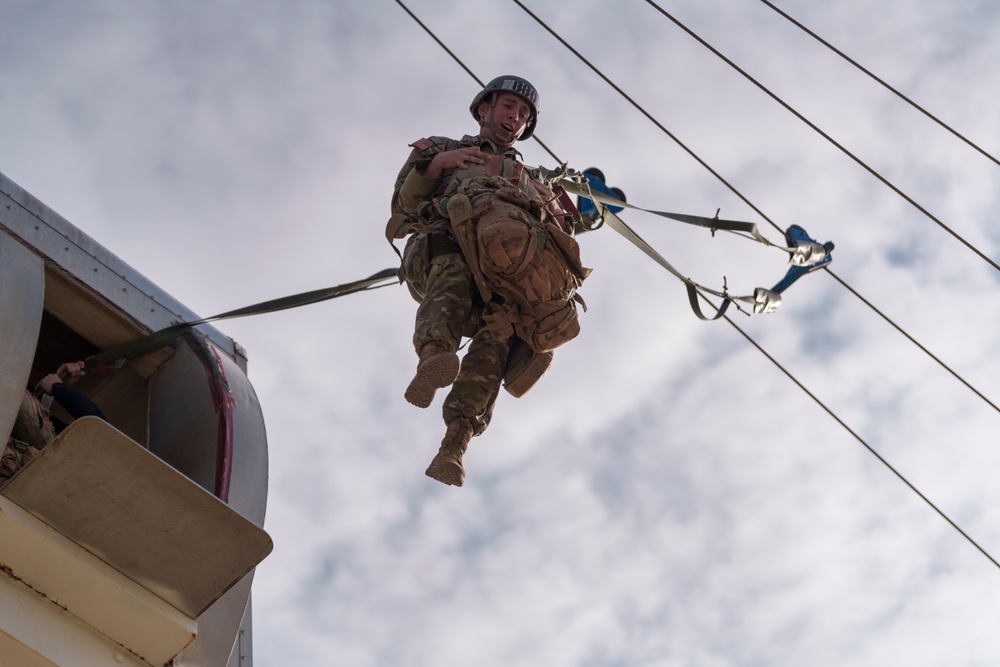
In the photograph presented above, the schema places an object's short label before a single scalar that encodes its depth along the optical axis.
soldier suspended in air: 7.45
